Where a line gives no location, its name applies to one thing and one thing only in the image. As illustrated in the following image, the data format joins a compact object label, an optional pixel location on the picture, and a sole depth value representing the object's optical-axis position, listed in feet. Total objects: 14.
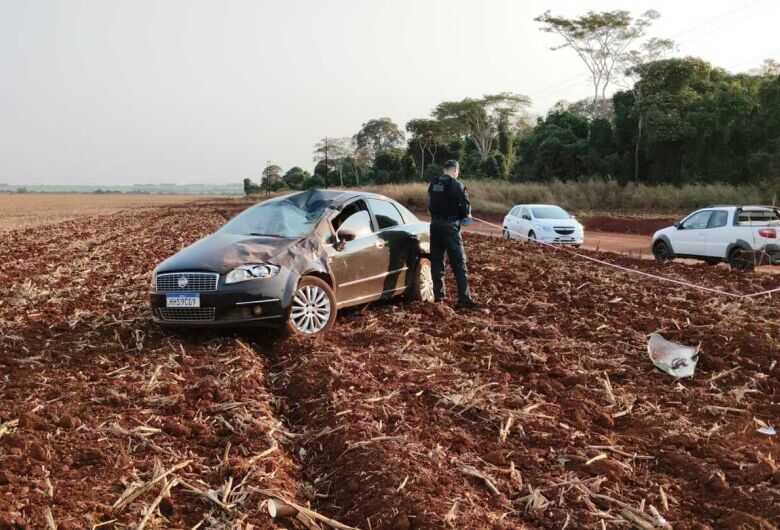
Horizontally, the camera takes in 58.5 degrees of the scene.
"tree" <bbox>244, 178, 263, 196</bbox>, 512.84
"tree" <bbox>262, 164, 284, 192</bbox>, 443.73
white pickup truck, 46.88
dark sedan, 22.89
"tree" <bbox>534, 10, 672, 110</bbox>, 167.73
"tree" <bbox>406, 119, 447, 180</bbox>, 282.97
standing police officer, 30.35
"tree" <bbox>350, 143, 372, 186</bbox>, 387.55
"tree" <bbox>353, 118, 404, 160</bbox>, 374.22
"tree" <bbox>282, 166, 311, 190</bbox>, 445.29
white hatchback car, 65.57
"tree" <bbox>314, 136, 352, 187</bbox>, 378.85
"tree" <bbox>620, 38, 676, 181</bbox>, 130.93
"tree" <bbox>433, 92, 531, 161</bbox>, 254.47
